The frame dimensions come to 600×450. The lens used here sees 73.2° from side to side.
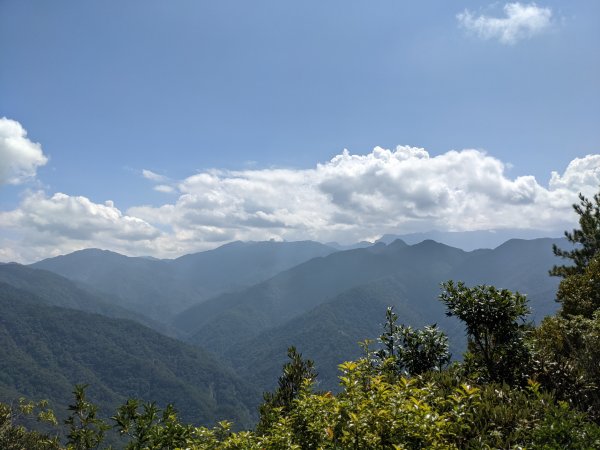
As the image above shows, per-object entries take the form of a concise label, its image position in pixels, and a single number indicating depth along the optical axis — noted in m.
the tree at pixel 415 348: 16.70
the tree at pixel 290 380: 15.59
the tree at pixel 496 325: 12.95
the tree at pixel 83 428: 11.41
